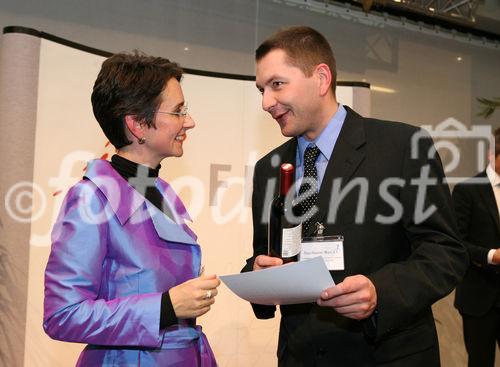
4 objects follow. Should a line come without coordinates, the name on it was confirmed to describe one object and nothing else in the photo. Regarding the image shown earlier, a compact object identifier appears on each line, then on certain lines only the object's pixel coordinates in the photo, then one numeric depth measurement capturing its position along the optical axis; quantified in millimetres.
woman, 1520
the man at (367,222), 1573
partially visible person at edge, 3551
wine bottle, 1491
